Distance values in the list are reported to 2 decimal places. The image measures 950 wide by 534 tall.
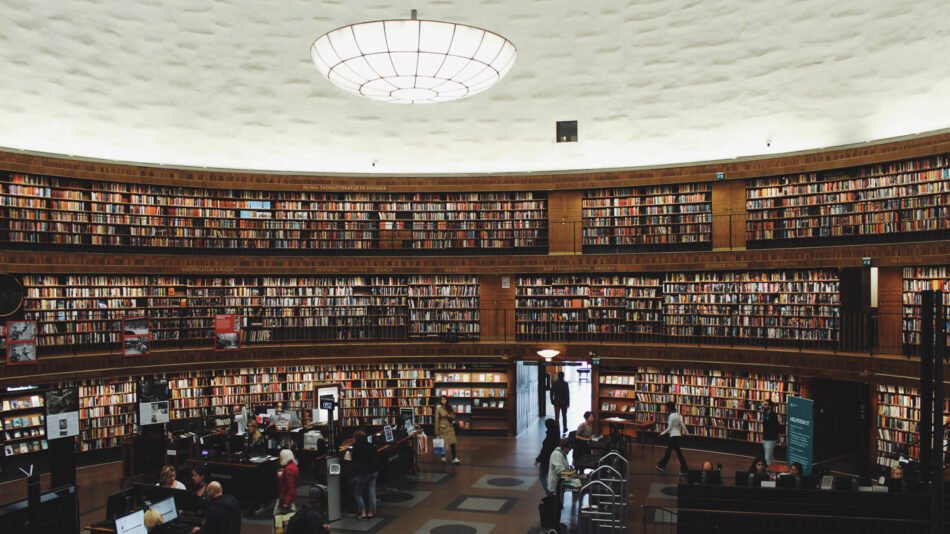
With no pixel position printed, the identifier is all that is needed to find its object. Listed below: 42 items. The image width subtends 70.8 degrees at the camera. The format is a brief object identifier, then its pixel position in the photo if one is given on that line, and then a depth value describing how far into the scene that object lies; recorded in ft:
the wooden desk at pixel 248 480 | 31.30
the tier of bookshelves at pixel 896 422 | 34.76
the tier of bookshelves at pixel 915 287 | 35.86
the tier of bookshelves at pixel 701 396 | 41.29
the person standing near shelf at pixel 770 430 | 36.37
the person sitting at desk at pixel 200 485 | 25.50
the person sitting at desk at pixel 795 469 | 29.66
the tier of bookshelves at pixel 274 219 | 40.81
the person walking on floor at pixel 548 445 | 33.12
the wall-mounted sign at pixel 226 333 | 43.21
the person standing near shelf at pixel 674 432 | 37.40
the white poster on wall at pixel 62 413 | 31.89
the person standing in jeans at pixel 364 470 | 29.30
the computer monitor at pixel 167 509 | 22.38
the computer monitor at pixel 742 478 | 28.19
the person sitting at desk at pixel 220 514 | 21.27
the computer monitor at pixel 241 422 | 37.70
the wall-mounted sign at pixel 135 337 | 39.93
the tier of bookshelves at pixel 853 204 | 36.45
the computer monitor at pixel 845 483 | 27.12
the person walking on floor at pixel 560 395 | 45.09
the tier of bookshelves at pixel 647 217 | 45.29
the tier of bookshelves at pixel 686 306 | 40.70
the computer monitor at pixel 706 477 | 28.48
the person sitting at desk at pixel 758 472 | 28.35
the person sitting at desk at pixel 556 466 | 27.99
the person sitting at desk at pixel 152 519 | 21.74
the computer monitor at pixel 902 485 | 26.71
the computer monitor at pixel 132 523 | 20.25
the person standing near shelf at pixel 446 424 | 38.93
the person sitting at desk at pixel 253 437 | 34.04
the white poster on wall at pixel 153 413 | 37.42
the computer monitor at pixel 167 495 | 24.69
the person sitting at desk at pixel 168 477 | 25.55
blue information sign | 31.68
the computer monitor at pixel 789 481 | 27.86
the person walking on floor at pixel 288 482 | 28.02
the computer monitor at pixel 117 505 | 22.95
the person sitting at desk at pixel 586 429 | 36.81
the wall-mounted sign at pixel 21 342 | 35.04
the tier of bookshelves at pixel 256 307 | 39.99
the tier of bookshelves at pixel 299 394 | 40.52
